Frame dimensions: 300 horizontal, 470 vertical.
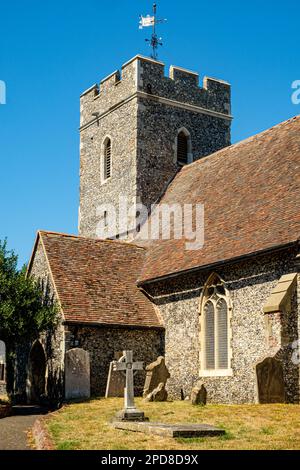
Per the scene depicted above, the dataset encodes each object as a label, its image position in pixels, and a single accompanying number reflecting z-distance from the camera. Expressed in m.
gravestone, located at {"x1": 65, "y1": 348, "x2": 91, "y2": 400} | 19.34
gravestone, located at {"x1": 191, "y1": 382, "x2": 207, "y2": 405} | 16.89
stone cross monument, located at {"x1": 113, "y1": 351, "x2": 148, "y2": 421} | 13.34
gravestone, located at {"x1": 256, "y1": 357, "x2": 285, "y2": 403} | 15.61
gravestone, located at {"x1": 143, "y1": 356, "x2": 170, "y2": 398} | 19.42
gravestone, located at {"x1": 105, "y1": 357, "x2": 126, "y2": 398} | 19.44
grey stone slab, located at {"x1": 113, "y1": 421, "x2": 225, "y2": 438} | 10.74
